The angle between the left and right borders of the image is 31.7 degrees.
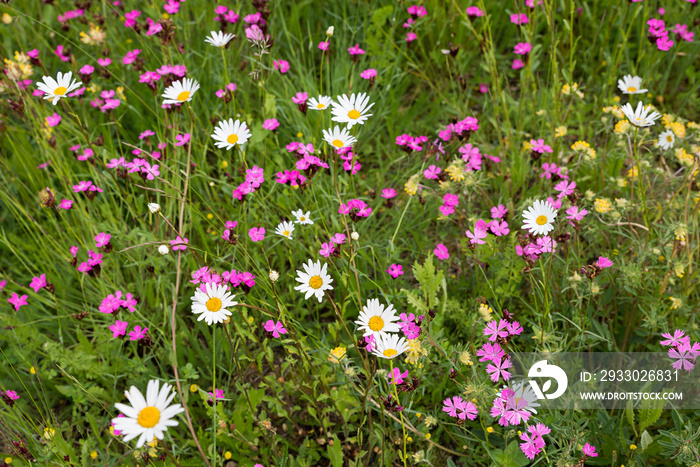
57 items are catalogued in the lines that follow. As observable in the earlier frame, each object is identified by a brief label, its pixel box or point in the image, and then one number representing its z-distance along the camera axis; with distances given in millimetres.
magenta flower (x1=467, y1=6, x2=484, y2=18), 1289
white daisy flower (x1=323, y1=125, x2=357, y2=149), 1018
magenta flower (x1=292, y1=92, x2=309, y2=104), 1164
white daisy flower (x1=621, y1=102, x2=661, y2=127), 1013
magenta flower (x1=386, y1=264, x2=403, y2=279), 1102
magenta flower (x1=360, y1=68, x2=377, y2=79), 1209
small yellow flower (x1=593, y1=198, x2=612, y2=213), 1069
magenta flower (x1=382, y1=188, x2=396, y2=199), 1152
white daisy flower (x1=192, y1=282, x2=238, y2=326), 927
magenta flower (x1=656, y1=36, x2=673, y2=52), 1201
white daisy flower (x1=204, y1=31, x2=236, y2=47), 1122
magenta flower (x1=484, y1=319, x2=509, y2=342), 958
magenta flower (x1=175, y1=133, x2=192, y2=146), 1166
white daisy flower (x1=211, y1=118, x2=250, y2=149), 1033
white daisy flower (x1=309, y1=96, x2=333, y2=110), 1052
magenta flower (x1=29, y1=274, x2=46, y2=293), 1103
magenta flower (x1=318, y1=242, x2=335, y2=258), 1028
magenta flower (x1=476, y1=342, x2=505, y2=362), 970
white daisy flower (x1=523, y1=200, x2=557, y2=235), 979
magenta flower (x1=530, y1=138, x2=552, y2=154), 1165
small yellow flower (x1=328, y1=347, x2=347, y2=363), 985
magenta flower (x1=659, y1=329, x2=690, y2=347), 971
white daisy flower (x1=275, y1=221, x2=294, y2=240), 1043
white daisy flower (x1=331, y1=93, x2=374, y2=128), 1052
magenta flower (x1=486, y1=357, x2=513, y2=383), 963
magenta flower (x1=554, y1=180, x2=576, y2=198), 1062
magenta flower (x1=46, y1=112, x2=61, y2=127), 1192
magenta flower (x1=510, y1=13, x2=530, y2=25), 1236
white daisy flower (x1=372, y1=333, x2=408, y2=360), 922
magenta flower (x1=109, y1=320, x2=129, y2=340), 1052
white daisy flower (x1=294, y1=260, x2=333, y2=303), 992
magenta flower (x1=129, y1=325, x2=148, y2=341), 1029
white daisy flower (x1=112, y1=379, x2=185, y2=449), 836
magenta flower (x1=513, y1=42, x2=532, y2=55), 1215
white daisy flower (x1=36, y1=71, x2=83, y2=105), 1037
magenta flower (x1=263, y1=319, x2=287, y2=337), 1022
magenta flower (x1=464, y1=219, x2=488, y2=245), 1072
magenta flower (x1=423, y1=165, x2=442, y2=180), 1131
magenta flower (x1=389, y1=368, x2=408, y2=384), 970
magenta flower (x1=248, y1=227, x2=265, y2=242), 1101
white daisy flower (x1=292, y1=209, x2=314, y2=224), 1038
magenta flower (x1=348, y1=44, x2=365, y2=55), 1268
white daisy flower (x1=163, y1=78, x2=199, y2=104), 1086
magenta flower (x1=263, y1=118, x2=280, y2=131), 1175
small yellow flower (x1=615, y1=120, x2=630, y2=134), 1109
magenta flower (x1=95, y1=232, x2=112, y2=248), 1100
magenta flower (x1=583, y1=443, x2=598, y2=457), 949
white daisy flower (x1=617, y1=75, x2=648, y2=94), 1180
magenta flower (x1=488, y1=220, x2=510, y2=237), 1080
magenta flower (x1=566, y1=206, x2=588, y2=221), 1051
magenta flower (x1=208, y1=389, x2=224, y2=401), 1006
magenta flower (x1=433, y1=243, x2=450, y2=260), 1133
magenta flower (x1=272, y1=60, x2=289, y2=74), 1269
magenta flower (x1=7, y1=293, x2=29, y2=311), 1107
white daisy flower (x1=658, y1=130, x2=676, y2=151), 1129
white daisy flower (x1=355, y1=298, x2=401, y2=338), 940
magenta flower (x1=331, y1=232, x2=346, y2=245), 1077
